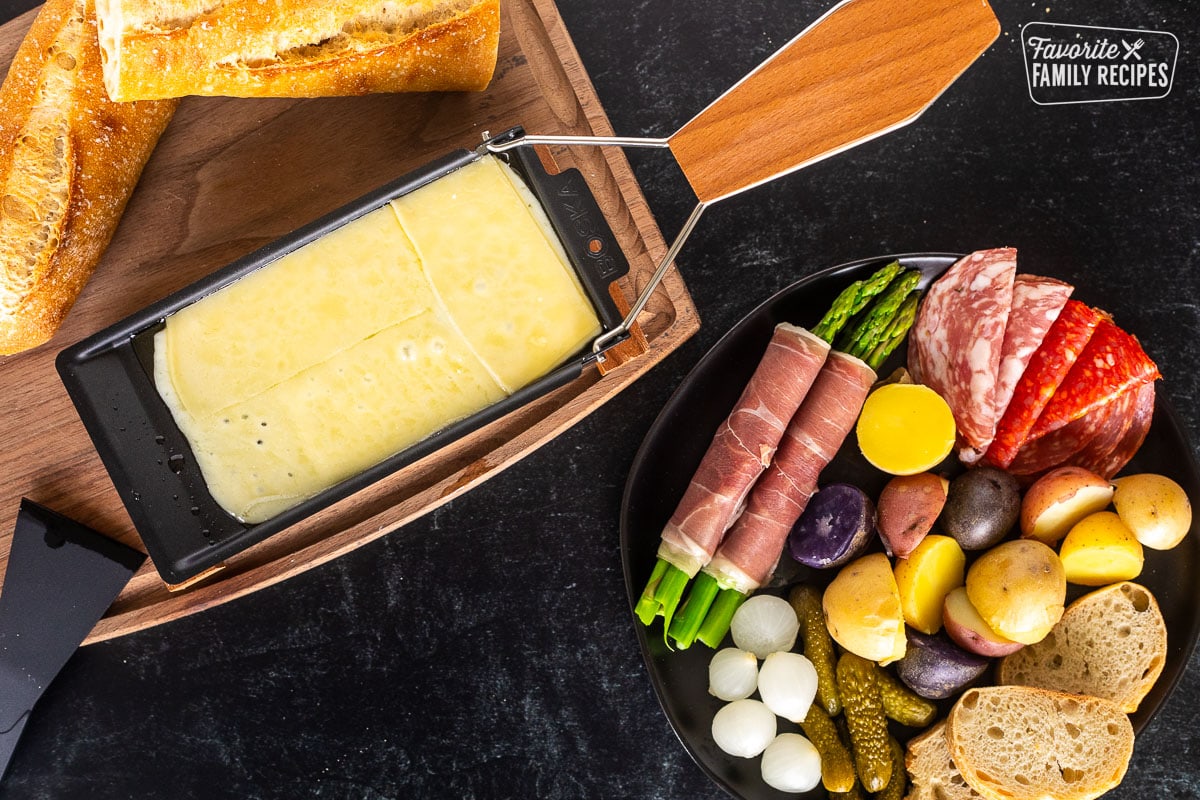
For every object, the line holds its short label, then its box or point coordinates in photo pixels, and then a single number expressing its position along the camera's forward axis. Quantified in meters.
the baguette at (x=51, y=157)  1.65
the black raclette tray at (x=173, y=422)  1.59
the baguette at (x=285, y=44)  1.57
